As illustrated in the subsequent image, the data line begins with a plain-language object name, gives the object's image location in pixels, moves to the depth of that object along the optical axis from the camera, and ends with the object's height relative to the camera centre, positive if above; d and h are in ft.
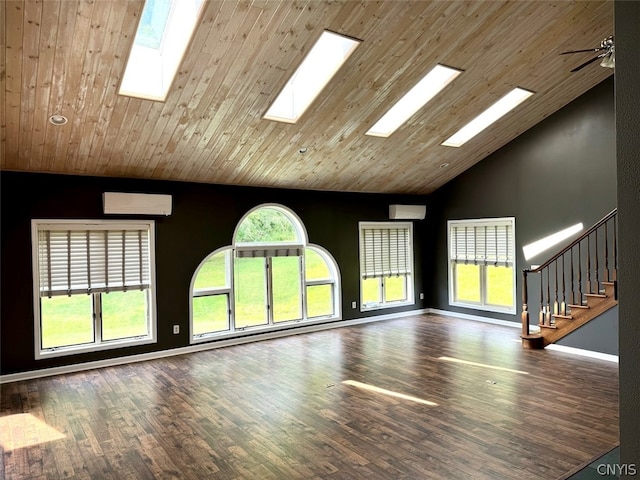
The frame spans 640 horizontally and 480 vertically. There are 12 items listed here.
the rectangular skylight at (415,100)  17.95 +6.21
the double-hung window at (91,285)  18.39 -1.73
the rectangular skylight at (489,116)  21.14 +6.33
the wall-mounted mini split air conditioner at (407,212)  28.78 +1.85
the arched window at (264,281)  22.71 -2.14
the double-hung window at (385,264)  28.48 -1.61
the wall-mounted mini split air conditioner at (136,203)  19.03 +1.84
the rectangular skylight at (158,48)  13.29 +6.49
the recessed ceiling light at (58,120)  14.80 +4.31
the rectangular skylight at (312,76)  15.33 +6.33
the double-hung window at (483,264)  26.08 -1.57
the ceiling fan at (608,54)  12.16 +5.04
